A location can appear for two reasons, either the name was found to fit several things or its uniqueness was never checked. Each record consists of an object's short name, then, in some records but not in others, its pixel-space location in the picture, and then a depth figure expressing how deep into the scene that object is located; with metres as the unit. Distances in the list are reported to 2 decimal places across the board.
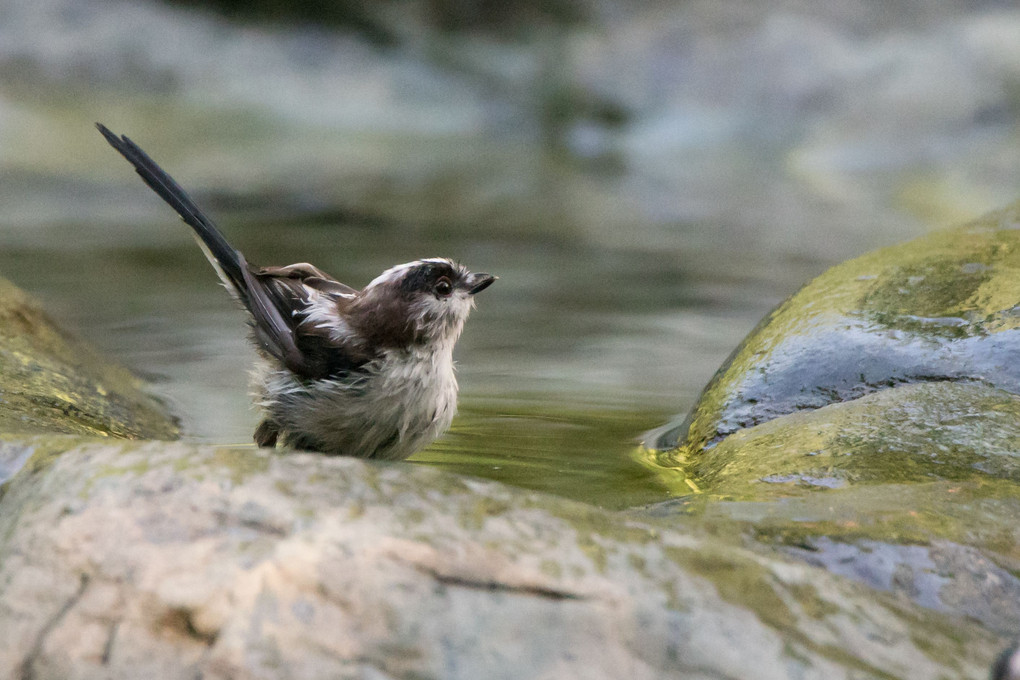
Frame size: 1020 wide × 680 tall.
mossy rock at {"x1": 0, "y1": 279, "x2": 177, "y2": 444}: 7.94
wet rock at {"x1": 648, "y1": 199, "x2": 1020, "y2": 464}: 8.91
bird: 7.61
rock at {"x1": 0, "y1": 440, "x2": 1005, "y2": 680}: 4.48
